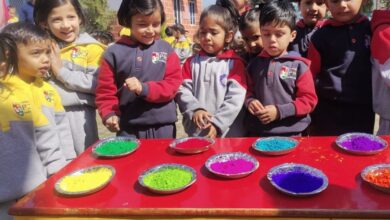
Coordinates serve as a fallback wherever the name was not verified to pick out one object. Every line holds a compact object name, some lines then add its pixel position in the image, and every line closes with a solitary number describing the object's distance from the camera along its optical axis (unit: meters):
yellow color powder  1.27
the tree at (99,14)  12.70
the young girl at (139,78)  1.98
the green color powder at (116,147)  1.60
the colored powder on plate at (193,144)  1.61
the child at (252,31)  2.18
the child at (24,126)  1.66
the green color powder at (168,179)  1.24
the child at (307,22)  2.20
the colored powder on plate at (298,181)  1.17
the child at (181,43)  7.01
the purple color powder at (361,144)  1.46
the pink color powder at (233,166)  1.33
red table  1.08
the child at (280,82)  1.88
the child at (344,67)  1.94
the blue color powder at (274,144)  1.52
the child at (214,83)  2.01
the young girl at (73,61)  2.07
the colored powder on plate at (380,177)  1.16
